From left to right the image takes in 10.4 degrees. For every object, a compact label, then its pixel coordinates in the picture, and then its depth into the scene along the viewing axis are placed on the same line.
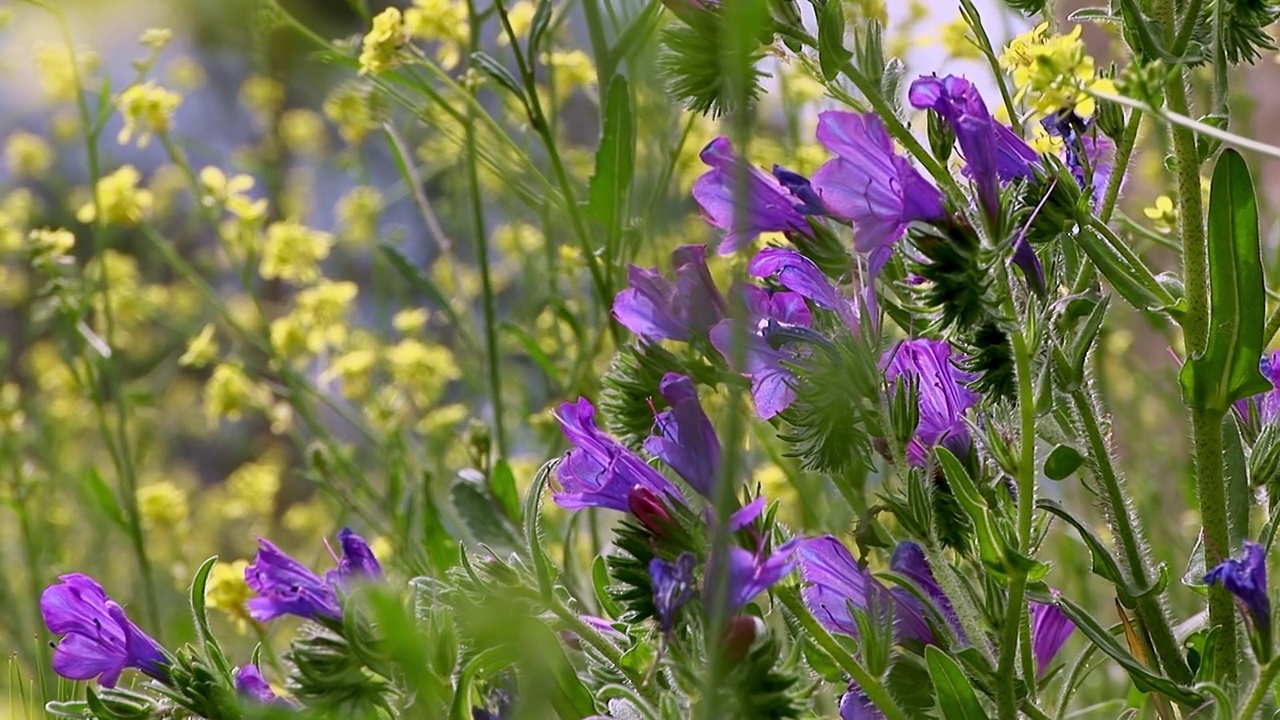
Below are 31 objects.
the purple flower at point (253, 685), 1.25
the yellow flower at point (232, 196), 1.96
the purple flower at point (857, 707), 1.25
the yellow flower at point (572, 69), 1.82
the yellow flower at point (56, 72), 2.47
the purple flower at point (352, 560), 1.24
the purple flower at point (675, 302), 1.23
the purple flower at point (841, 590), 1.24
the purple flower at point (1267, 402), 1.27
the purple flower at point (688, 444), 1.22
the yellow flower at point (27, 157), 3.29
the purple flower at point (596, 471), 1.23
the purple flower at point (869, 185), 1.23
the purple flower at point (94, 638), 1.25
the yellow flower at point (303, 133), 3.41
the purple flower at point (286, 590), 1.23
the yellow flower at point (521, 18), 1.86
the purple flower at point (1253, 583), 1.21
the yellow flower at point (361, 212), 2.46
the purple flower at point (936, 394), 1.25
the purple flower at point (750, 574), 1.20
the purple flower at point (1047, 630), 1.27
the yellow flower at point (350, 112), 2.12
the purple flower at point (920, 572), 1.25
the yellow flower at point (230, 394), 2.03
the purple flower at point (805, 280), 1.24
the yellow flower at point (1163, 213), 1.33
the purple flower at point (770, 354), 1.24
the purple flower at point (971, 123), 1.23
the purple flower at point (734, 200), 1.24
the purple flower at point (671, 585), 1.20
